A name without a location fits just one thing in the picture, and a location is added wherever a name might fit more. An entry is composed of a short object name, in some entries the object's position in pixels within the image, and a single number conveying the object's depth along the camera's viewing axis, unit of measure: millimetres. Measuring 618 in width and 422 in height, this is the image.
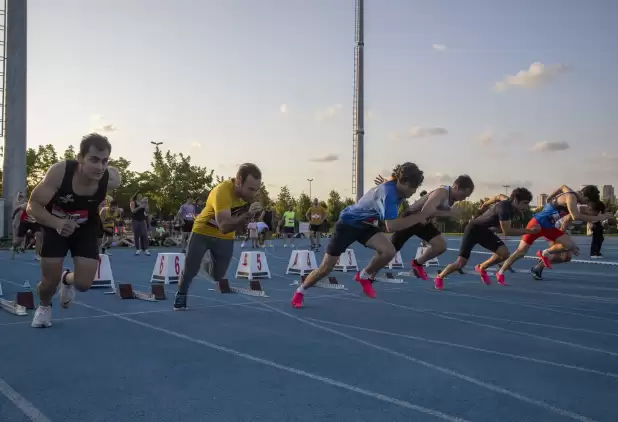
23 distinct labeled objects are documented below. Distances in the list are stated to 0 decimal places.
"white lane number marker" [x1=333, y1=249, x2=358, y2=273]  13007
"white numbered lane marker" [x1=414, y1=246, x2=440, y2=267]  14505
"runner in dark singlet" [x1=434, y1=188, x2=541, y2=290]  9712
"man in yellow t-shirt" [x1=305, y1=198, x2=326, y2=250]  21172
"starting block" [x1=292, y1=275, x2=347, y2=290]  9719
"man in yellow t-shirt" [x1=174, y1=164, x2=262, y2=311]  6133
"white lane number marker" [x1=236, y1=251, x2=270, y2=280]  11523
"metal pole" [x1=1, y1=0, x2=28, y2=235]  22812
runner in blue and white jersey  6887
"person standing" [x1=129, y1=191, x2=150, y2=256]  17000
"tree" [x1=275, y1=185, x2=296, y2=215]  81331
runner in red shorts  9992
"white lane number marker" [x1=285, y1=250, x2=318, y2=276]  12374
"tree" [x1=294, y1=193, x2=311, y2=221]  77125
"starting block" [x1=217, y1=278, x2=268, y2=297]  8868
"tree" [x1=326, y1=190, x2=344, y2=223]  77562
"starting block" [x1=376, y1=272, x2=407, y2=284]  10825
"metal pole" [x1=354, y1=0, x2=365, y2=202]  21844
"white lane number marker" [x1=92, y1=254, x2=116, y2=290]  9438
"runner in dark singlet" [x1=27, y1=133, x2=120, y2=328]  5090
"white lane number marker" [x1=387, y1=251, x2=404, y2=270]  14062
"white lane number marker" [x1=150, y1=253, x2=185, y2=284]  10519
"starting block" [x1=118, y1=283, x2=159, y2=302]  8102
